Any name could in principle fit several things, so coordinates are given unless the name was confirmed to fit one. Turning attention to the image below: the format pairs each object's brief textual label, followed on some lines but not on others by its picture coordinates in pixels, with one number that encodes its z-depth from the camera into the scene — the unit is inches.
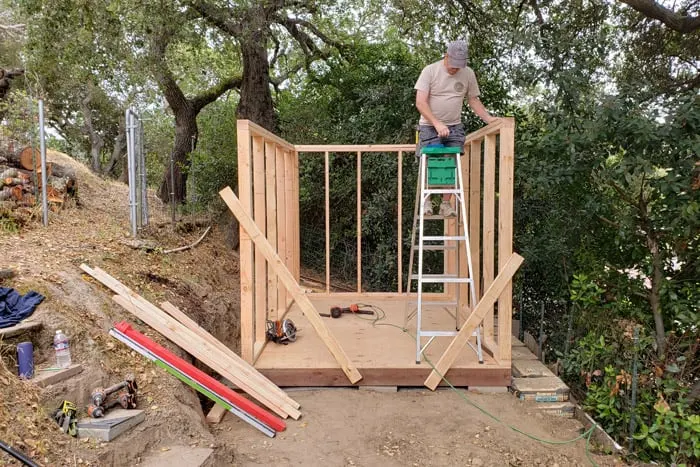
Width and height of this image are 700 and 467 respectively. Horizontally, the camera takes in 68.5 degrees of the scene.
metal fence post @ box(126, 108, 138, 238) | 234.8
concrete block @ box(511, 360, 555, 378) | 162.7
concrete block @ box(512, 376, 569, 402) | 149.7
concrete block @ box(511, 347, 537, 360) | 179.0
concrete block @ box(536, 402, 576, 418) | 145.6
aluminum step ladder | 156.3
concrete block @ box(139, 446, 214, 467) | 105.7
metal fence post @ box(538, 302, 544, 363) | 188.2
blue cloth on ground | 123.6
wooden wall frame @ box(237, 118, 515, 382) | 153.4
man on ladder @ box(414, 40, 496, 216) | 157.5
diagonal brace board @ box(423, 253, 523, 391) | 148.6
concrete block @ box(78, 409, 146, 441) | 109.0
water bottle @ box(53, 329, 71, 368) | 122.3
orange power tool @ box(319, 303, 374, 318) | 214.8
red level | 134.4
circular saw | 180.9
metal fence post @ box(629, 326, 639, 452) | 125.6
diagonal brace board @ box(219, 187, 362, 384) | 150.7
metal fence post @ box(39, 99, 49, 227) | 207.8
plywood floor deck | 156.4
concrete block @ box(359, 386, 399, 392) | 157.8
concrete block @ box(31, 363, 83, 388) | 113.0
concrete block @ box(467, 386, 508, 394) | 156.8
